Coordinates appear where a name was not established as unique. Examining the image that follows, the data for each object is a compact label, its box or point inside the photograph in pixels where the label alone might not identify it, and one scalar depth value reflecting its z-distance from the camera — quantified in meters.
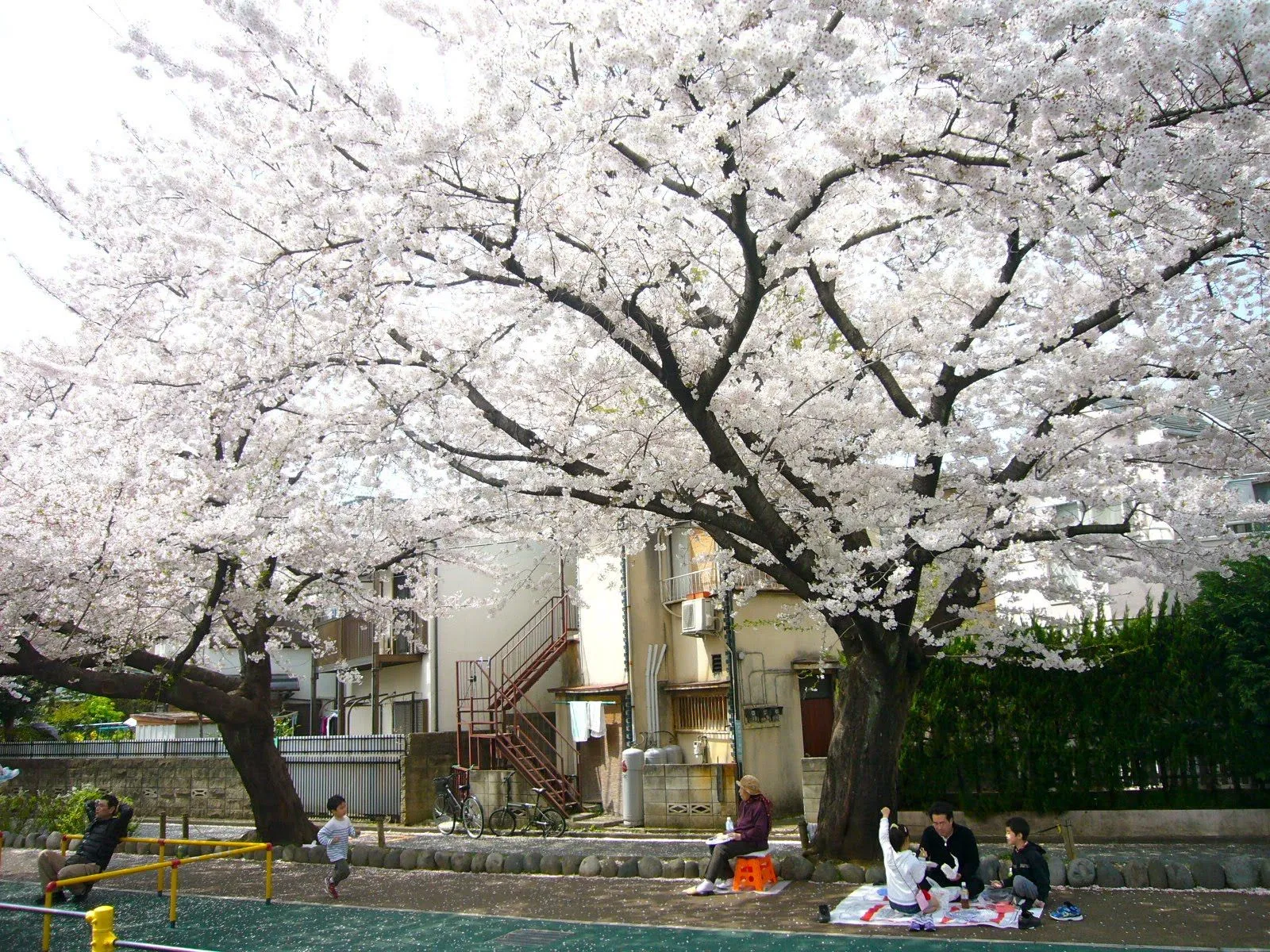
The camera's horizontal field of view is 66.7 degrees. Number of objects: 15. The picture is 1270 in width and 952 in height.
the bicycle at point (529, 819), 15.86
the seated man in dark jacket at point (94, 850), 11.16
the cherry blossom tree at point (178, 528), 11.30
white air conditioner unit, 17.23
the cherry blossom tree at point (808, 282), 7.10
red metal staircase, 17.88
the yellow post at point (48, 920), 8.48
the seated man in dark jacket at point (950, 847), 9.25
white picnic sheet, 8.52
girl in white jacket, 8.70
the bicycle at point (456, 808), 16.20
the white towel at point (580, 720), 18.92
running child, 11.42
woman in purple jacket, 10.48
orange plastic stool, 10.43
